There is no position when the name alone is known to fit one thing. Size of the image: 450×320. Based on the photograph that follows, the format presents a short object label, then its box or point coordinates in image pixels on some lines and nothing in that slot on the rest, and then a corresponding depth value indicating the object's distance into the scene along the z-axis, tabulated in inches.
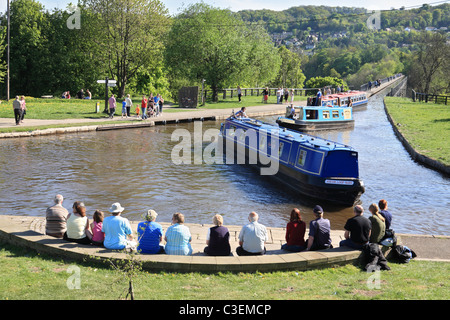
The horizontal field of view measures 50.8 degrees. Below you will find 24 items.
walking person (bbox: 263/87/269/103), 2213.0
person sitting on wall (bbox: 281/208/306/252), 418.0
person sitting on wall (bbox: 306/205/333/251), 410.6
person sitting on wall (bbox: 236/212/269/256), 395.2
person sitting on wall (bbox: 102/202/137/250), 381.7
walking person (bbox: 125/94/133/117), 1449.3
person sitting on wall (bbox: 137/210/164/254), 384.5
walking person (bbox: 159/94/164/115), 1557.6
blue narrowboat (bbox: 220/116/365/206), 693.9
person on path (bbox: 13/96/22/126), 1154.7
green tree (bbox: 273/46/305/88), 3260.3
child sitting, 395.9
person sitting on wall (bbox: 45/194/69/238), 416.8
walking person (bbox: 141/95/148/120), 1417.3
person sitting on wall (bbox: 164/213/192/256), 384.8
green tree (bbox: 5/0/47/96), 2090.3
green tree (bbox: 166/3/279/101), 2031.3
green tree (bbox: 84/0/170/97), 1772.9
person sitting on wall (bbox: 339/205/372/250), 402.9
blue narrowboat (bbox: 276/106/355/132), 1440.7
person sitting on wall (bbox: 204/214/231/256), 388.8
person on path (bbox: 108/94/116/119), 1371.2
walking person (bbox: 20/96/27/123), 1172.4
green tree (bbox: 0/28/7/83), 1778.1
